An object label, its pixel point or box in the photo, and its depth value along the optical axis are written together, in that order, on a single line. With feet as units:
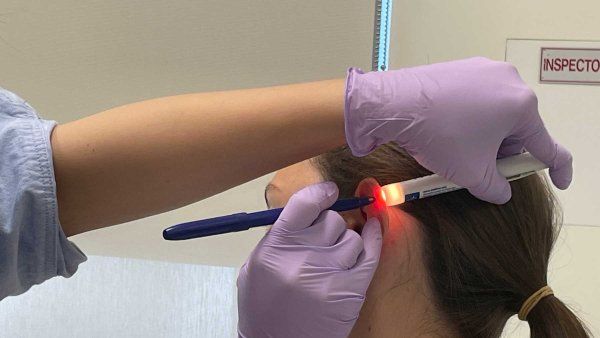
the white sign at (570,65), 4.83
